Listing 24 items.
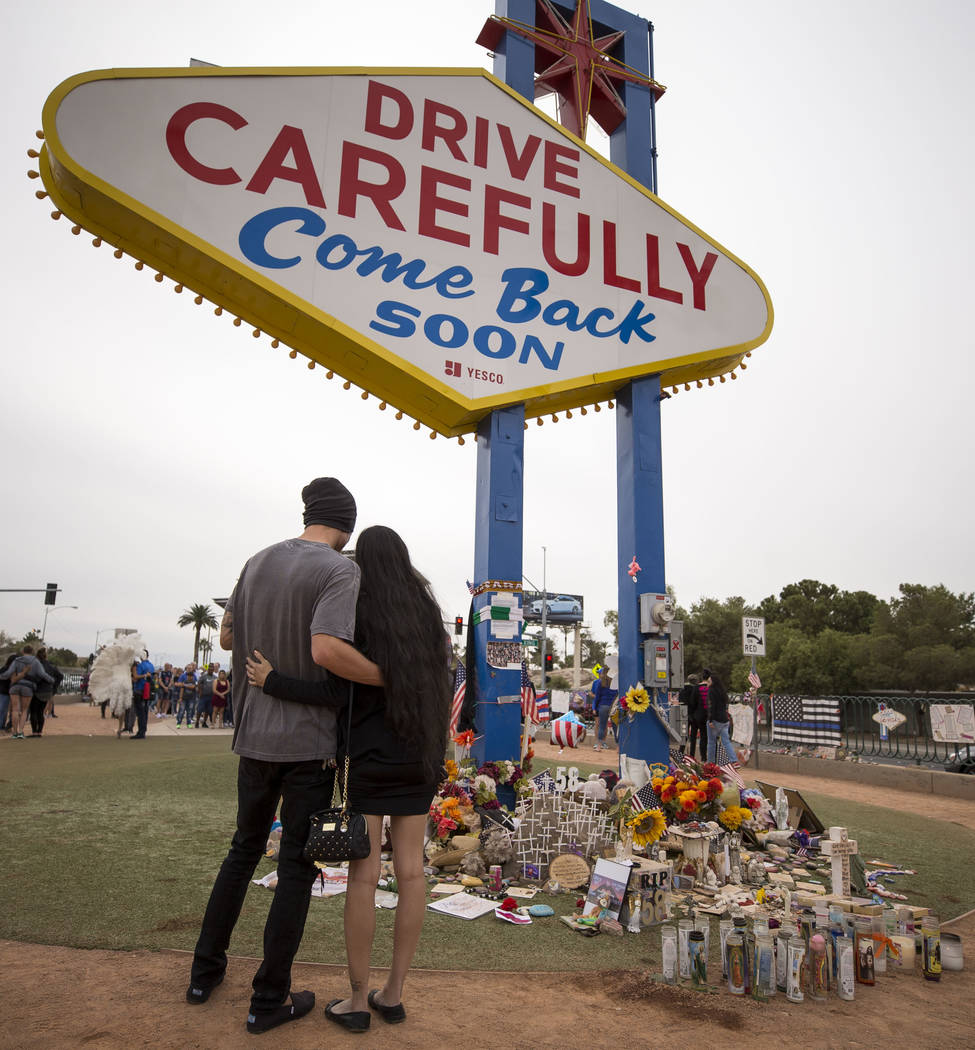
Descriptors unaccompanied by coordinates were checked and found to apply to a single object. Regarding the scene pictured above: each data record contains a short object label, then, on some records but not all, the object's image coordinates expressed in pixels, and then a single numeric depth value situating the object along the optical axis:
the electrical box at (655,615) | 7.26
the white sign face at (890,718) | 13.51
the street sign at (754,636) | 13.12
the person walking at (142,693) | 14.15
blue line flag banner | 15.22
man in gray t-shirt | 2.80
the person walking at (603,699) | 15.96
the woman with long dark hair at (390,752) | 2.79
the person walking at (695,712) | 12.57
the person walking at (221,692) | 18.77
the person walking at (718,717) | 11.91
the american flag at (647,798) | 6.29
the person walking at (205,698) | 19.39
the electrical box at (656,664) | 7.24
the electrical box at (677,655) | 7.33
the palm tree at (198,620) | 78.88
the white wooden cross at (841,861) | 4.92
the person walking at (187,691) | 20.34
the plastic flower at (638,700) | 7.10
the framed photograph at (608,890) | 4.46
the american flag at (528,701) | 6.98
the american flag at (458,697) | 6.98
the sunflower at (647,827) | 5.39
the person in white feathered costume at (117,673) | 15.04
